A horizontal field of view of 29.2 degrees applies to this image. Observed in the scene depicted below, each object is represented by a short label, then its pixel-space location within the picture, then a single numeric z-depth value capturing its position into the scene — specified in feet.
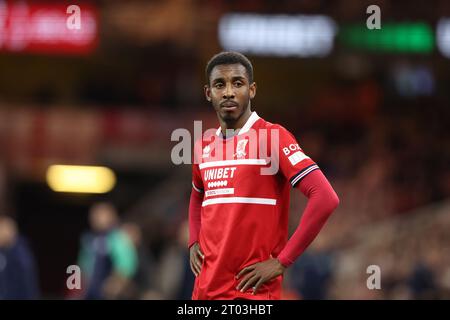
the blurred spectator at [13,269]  40.96
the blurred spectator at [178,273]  39.27
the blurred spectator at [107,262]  43.72
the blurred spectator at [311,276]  51.23
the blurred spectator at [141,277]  45.80
